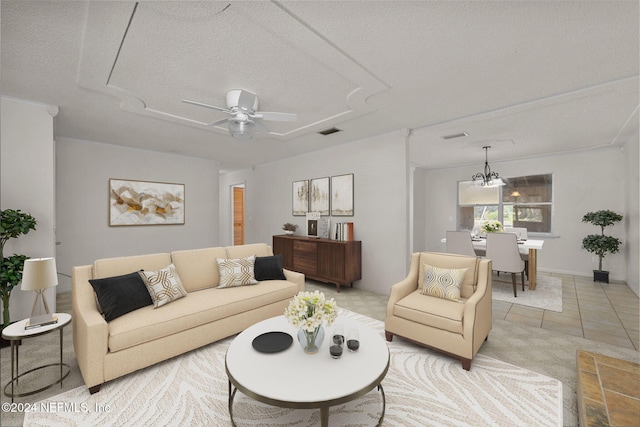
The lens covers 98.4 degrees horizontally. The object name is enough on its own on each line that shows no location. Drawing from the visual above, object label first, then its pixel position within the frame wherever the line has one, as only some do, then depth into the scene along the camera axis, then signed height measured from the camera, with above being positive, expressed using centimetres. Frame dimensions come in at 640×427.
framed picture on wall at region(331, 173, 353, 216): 493 +30
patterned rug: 178 -134
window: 624 +18
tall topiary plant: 496 -56
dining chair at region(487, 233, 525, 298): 433 -68
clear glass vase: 186 -89
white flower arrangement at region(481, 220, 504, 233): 510 -30
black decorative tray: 188 -93
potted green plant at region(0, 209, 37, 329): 269 -46
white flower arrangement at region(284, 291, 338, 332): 180 -67
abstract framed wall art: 509 +19
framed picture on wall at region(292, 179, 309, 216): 569 +29
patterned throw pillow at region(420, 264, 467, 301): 270 -72
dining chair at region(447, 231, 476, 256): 469 -56
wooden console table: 454 -83
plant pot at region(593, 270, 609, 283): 510 -122
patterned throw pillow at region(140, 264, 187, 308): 256 -70
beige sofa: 206 -92
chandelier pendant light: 525 +58
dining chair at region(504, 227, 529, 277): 489 -52
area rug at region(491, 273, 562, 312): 399 -134
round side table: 193 -85
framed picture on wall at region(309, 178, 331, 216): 532 +31
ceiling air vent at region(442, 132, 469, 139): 449 +125
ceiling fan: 276 +97
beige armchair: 232 -91
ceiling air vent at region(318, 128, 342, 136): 421 +125
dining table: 465 -72
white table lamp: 206 -47
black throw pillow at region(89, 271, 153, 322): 229 -71
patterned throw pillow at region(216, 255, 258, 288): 319 -71
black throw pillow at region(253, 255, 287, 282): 346 -72
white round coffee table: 146 -96
